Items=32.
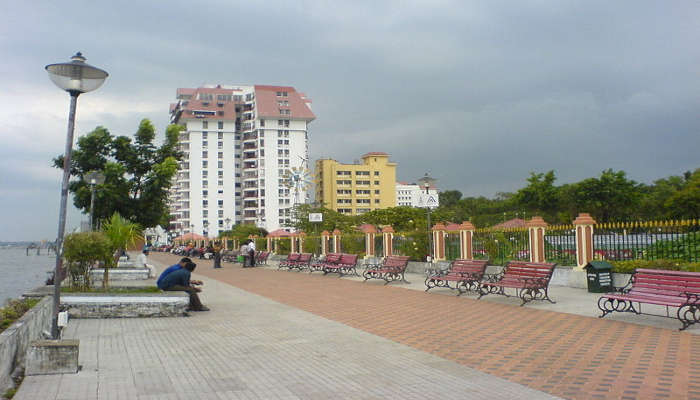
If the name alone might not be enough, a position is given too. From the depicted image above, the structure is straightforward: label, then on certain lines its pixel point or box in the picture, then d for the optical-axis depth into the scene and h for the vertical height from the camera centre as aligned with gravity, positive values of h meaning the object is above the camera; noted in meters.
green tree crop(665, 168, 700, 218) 48.19 +2.91
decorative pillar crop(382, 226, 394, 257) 26.75 +0.02
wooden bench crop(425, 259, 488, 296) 14.80 -0.94
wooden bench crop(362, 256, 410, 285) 19.17 -1.00
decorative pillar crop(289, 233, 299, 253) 42.72 -0.23
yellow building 141.25 +14.07
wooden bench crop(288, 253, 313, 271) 27.84 -1.07
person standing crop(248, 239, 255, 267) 34.56 -0.73
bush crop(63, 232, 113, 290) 12.07 -0.18
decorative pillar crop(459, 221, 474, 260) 21.11 -0.02
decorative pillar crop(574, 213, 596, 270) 15.72 -0.08
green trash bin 14.14 -0.98
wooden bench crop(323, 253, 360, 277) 23.56 -1.06
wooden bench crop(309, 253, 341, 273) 24.80 -0.92
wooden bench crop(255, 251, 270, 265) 36.37 -1.04
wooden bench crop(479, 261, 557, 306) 12.55 -0.93
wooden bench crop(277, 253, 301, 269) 28.98 -1.00
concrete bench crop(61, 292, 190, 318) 11.25 -1.25
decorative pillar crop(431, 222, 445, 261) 23.03 -0.15
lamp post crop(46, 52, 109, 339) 7.07 +1.96
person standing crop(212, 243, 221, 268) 32.93 -0.86
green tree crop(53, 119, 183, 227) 23.67 +3.05
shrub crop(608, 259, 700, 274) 13.02 -0.70
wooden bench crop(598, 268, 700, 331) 8.90 -0.92
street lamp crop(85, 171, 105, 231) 18.81 +2.16
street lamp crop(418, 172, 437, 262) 21.48 +2.13
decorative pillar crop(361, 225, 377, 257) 29.17 +0.15
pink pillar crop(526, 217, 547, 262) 17.44 -0.01
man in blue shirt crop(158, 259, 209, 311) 12.48 -0.92
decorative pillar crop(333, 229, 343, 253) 33.44 -0.24
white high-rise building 129.50 +19.63
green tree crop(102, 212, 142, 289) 13.26 +0.22
